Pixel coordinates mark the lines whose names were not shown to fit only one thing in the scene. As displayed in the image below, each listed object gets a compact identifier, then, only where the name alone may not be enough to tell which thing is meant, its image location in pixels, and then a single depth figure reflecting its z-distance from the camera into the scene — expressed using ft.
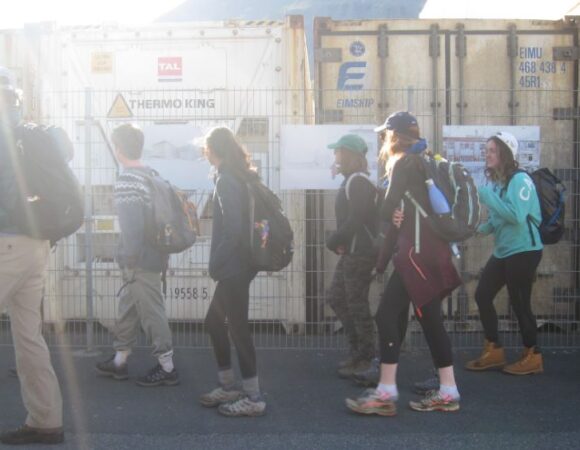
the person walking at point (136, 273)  17.08
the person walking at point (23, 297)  13.44
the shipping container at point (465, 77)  23.07
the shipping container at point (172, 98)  22.30
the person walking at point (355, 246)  17.42
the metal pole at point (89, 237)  20.86
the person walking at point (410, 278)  15.42
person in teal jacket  18.30
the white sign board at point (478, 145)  21.25
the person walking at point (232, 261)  15.10
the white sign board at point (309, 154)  20.84
